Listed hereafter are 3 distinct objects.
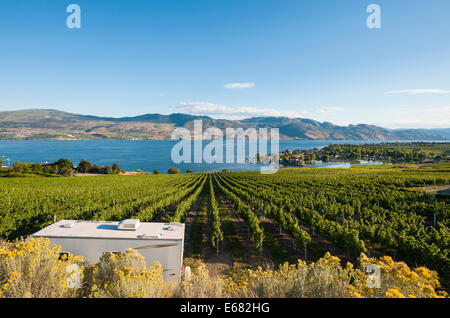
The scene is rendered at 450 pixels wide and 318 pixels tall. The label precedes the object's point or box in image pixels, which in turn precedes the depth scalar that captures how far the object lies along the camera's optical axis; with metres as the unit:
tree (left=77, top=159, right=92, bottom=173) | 85.56
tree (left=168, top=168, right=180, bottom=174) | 109.21
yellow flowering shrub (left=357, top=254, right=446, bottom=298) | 4.84
